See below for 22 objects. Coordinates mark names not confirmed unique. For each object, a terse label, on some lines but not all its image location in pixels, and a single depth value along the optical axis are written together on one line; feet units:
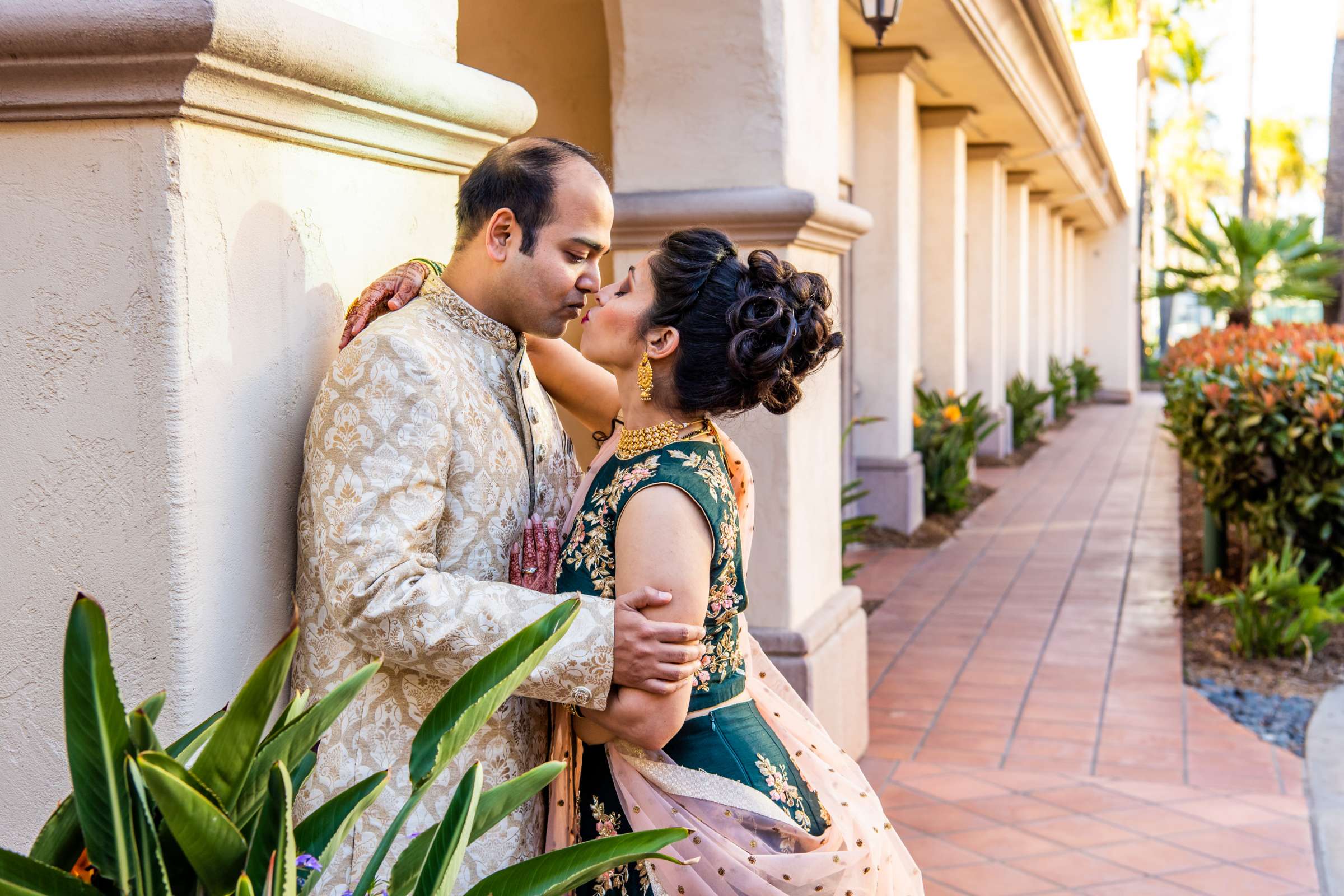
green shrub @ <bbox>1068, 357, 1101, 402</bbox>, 73.51
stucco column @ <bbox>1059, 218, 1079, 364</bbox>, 73.20
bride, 6.30
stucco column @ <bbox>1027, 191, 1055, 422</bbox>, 60.08
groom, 5.84
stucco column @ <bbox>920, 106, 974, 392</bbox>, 36.81
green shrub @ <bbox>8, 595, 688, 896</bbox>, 3.67
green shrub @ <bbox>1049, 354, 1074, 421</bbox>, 63.87
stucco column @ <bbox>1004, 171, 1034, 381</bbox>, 51.31
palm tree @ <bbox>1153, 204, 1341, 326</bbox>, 56.24
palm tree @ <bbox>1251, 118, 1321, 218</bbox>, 154.81
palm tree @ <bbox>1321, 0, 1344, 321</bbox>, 34.30
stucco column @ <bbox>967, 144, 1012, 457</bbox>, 44.06
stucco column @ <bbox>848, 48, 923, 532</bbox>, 30.66
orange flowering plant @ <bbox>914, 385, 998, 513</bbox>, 34.55
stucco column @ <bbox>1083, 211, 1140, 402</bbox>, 81.76
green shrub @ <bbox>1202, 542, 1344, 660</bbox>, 19.72
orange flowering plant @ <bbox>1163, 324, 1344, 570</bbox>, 20.77
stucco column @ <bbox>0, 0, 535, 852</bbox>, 5.35
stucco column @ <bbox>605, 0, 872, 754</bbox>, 12.73
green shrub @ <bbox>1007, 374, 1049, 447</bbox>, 51.21
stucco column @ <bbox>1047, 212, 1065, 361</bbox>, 67.77
